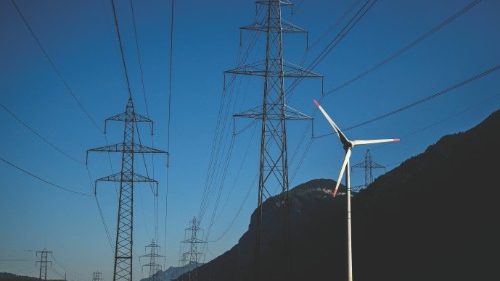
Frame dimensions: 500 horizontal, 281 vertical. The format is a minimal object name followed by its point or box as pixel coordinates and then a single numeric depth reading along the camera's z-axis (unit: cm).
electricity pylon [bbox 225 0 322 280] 4541
